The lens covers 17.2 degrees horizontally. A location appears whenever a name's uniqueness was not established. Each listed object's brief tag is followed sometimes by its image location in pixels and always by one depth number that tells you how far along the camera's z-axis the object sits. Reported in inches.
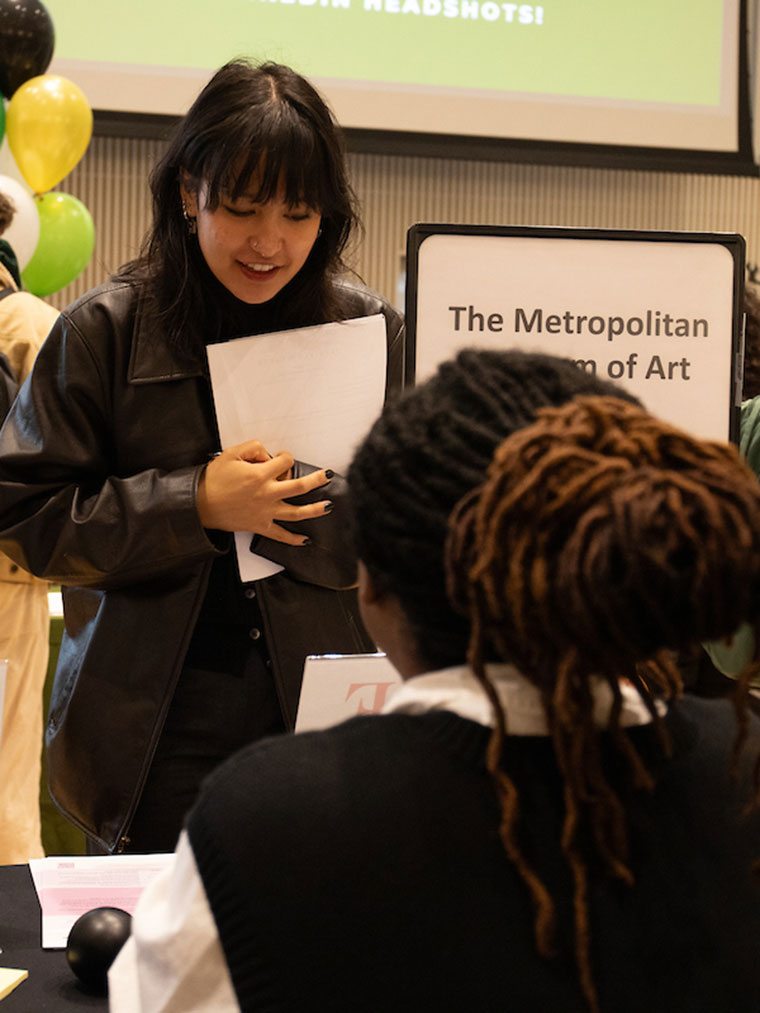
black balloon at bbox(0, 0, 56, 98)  171.0
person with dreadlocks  69.2
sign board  104.9
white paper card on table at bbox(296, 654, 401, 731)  98.1
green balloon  190.3
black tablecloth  91.7
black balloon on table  92.3
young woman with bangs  105.4
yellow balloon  174.6
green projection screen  224.7
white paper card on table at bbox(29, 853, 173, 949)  97.0
